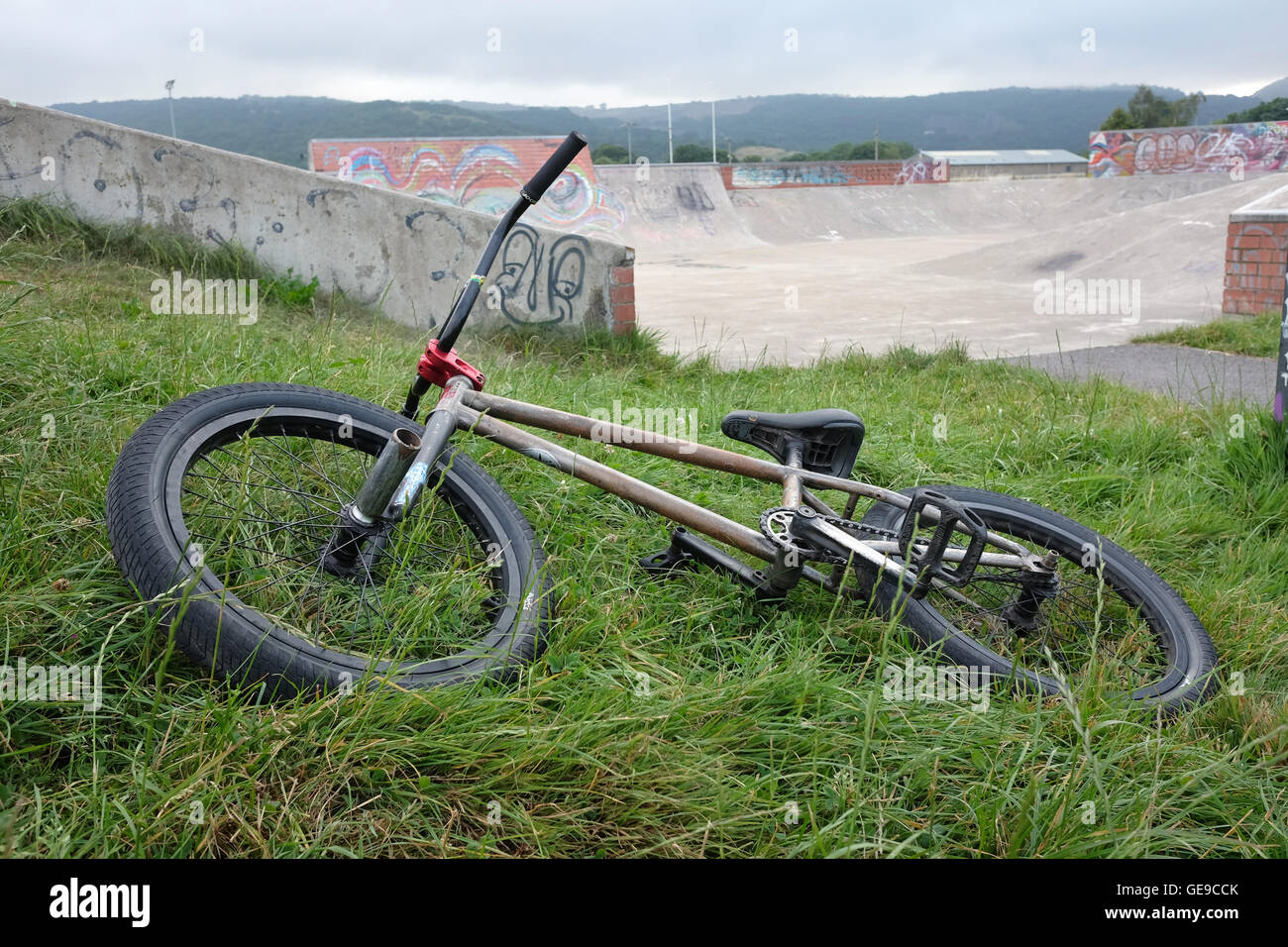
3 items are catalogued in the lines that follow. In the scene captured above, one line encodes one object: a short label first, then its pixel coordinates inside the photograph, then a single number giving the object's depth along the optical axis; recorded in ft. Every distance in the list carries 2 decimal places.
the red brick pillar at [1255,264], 32.37
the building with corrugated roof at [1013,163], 186.29
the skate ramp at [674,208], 87.10
